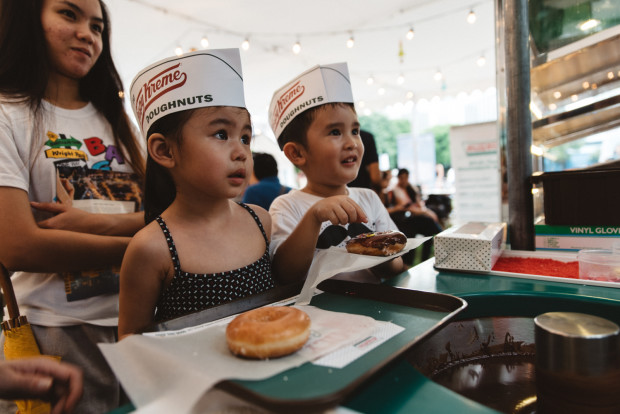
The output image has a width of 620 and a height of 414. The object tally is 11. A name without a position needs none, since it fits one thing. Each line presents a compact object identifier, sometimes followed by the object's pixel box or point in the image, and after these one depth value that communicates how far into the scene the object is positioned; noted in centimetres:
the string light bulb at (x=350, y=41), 607
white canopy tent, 515
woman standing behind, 105
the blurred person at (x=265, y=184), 356
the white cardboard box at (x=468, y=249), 130
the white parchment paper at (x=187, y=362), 55
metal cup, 64
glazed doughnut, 64
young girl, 102
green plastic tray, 51
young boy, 153
